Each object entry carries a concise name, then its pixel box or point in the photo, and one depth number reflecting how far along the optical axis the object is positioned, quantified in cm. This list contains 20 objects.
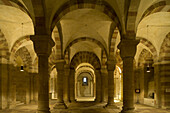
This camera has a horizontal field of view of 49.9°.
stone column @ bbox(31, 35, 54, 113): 644
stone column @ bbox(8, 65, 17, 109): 1212
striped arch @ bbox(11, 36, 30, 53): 1271
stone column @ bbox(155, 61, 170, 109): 1214
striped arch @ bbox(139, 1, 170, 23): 743
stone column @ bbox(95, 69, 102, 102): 1820
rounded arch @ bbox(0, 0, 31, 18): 693
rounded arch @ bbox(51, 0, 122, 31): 749
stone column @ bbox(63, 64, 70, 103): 1575
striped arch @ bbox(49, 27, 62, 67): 1096
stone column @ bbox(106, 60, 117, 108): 1145
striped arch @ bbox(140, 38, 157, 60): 1316
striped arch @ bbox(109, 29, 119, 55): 1101
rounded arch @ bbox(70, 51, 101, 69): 1847
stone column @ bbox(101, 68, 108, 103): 1608
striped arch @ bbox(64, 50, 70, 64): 1599
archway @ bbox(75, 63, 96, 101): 3500
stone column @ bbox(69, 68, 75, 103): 1844
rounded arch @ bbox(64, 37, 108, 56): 1325
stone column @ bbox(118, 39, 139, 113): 680
